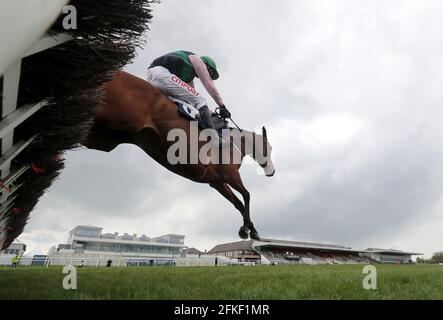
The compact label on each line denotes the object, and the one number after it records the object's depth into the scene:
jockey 5.31
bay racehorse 4.44
